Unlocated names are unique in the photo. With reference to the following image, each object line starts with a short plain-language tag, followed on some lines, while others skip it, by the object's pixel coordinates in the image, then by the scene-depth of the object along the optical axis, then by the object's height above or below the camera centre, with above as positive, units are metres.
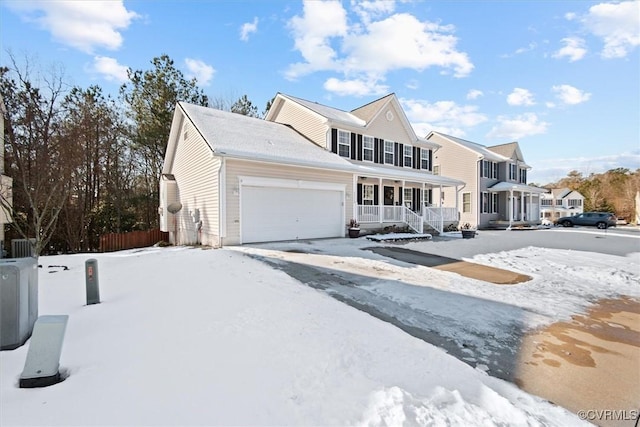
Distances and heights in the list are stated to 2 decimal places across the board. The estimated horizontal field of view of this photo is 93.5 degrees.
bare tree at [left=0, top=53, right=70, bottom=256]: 13.59 +3.74
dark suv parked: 25.45 -0.88
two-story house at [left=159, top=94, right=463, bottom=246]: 11.13 +1.75
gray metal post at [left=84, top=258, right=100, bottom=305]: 4.64 -1.10
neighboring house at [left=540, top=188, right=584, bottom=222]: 48.78 +1.19
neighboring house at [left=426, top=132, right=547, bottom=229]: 25.02 +2.44
